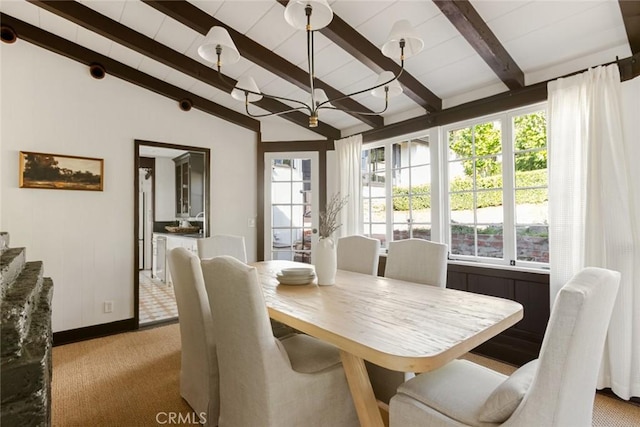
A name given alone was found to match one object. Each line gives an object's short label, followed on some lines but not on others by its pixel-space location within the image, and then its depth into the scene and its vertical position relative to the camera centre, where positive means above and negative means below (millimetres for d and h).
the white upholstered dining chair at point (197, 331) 1809 -646
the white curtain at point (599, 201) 2111 +104
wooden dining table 1123 -438
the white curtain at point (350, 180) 4043 +458
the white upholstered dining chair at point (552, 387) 937 -538
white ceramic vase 2066 -287
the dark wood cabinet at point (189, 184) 5773 +618
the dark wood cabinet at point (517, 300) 2572 -678
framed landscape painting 2994 +450
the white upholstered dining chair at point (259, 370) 1370 -695
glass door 4410 +182
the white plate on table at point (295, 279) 2094 -391
